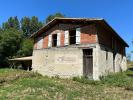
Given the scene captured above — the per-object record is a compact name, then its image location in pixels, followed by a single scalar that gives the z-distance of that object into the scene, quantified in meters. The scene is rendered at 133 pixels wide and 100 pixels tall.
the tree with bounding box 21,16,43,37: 29.67
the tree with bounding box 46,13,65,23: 26.02
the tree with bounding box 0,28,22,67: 18.90
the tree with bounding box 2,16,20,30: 29.78
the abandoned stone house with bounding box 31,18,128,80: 9.16
